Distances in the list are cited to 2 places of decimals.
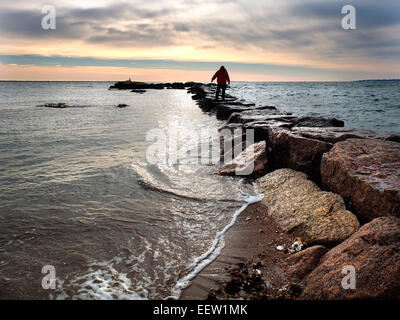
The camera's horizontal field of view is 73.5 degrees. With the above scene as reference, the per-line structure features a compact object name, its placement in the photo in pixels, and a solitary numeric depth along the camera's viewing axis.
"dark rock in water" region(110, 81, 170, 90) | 64.75
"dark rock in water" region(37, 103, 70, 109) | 21.44
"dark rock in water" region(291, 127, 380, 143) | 5.01
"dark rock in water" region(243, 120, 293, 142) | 7.28
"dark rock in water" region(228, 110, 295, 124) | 8.48
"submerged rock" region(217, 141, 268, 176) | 5.88
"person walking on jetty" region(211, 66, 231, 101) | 17.03
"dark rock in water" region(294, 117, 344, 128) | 7.35
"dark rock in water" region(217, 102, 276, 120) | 12.85
